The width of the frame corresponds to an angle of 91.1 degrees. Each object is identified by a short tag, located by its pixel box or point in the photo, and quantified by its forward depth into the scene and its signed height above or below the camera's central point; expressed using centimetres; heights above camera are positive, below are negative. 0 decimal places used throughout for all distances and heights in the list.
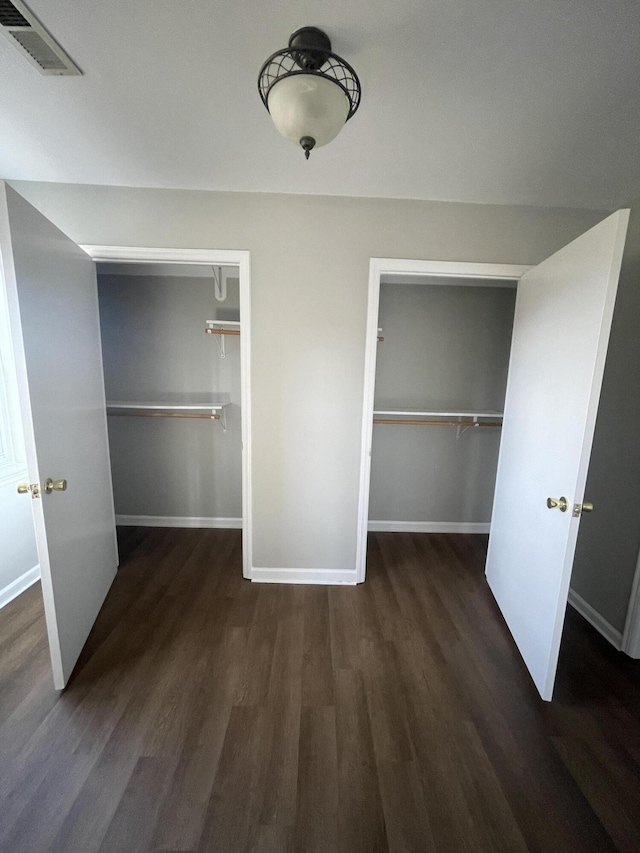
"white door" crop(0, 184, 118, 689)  120 -16
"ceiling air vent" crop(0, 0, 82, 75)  89 +100
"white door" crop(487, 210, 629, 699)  122 -19
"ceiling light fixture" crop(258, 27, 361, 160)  89 +81
